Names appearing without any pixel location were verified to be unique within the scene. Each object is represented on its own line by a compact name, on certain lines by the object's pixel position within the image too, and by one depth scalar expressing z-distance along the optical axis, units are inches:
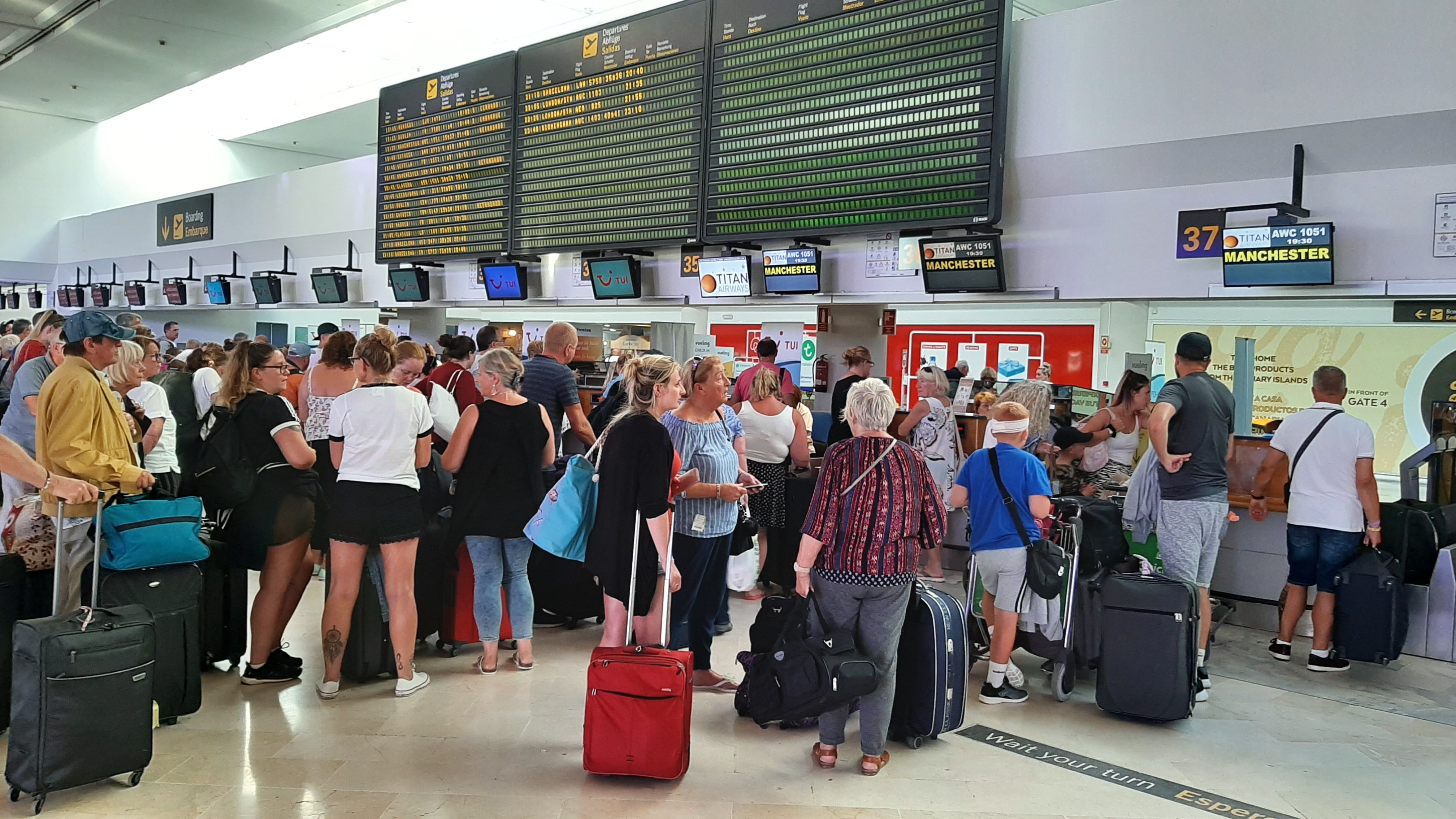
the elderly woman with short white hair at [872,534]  139.3
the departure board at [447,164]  350.3
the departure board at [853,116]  234.2
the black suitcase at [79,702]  123.6
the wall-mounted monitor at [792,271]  276.7
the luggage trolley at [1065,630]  175.5
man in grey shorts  188.2
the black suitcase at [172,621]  147.6
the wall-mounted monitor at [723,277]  294.5
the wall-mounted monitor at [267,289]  498.3
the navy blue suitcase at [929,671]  152.9
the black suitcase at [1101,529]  187.8
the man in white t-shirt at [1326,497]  200.4
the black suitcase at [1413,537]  207.3
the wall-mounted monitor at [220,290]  540.7
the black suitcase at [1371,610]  197.2
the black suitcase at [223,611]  178.2
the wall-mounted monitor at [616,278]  323.0
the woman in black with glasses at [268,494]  171.0
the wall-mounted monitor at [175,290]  576.7
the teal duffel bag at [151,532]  145.1
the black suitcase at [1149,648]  165.5
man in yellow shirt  145.9
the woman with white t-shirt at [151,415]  186.4
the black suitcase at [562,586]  214.5
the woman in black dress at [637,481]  147.7
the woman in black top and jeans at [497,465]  178.4
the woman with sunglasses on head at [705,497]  163.0
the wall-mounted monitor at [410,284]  397.7
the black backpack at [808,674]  137.2
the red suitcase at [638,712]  134.5
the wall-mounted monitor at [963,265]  239.9
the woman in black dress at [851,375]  287.7
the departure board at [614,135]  293.7
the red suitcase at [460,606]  193.0
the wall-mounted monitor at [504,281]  356.5
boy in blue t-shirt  171.3
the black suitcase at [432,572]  191.6
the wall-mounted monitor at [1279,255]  195.0
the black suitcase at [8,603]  144.3
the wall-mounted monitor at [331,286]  447.8
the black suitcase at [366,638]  176.9
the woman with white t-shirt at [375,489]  164.6
